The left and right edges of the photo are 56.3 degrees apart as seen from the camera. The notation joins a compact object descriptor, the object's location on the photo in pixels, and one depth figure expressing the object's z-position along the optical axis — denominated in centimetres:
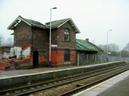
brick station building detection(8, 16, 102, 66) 1711
